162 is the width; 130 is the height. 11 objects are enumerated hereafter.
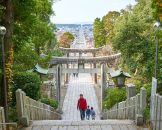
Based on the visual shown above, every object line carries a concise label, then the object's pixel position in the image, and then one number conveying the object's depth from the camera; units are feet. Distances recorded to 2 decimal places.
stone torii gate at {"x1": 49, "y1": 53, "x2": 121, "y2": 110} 73.61
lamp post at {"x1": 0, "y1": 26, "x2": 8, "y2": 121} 31.36
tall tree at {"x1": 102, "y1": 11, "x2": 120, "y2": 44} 154.10
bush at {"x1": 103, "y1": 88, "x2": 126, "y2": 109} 55.67
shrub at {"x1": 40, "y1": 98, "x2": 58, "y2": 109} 62.18
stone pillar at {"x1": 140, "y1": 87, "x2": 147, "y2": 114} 31.88
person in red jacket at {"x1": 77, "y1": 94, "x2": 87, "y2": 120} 47.23
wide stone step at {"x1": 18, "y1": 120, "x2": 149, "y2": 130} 32.04
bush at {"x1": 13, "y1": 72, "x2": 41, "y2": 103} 45.19
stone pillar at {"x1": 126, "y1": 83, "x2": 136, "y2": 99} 40.57
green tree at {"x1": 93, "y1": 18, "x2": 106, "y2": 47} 167.49
